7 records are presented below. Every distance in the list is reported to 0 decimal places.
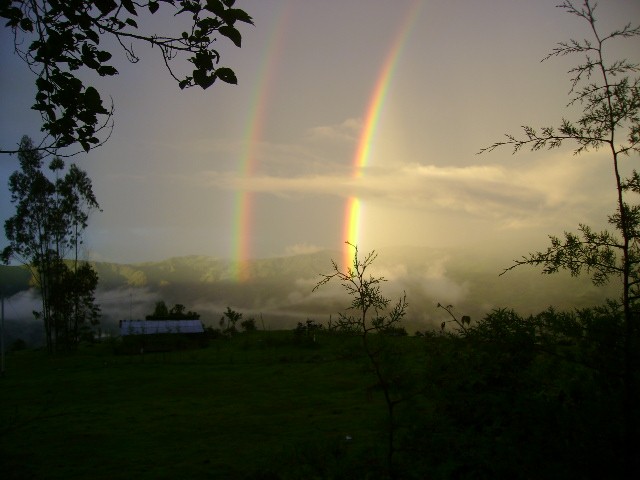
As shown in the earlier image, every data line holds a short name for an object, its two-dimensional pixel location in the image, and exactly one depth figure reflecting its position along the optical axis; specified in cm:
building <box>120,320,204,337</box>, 3597
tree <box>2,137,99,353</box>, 3247
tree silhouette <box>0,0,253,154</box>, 316
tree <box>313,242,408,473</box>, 409
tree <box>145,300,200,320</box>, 4325
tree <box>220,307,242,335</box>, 4116
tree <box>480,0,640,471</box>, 322
